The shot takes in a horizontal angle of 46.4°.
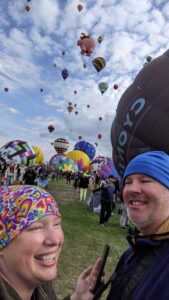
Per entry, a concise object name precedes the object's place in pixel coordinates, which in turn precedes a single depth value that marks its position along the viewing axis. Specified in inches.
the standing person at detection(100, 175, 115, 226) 297.2
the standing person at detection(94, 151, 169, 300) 39.8
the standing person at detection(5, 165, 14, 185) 507.7
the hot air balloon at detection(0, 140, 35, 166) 700.3
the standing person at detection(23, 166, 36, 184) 410.1
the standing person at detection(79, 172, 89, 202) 469.4
